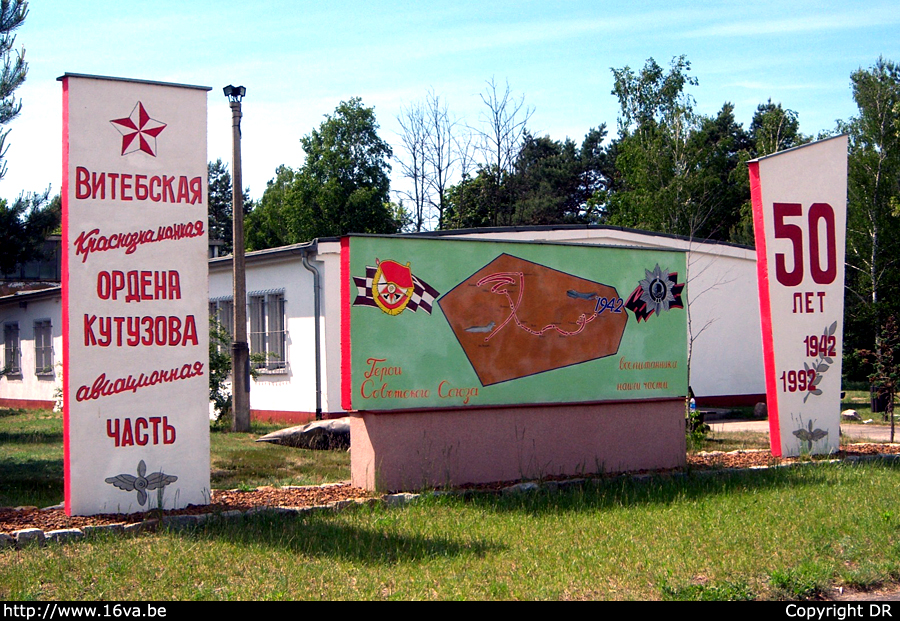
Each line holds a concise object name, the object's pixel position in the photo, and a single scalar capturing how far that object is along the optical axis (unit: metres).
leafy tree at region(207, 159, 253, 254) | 70.56
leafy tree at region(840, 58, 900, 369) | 30.23
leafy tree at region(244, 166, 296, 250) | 58.84
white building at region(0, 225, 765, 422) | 17.48
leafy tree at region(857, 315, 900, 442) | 14.19
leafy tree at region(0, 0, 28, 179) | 13.01
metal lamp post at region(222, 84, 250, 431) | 16.08
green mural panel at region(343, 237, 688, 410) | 9.71
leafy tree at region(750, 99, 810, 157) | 36.61
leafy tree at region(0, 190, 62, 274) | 14.96
